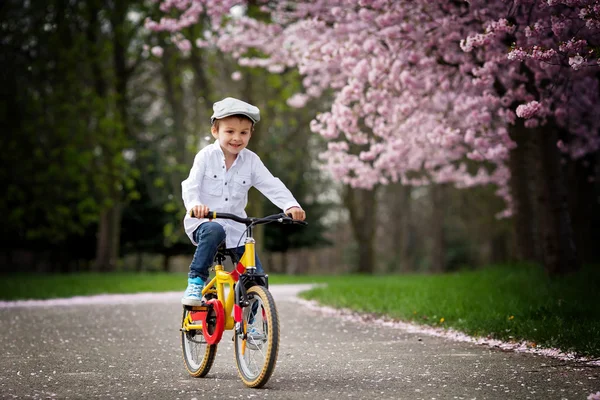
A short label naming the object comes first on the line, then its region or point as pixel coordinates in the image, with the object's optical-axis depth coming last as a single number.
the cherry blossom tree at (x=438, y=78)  10.27
